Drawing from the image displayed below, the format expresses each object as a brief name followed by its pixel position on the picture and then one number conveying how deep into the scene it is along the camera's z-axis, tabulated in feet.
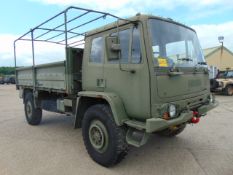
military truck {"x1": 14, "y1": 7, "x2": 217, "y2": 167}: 11.92
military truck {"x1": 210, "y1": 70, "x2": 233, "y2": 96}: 52.49
